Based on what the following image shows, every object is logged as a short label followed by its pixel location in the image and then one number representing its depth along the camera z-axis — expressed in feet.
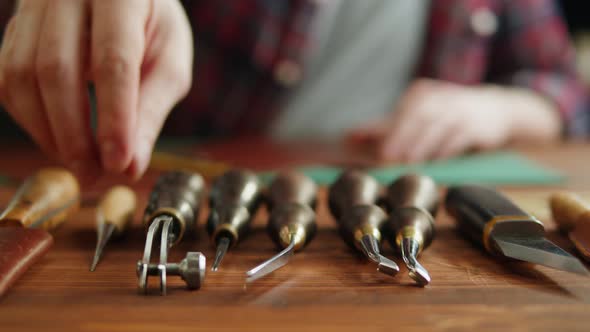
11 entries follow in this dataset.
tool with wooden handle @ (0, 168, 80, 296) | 1.26
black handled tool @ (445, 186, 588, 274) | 1.30
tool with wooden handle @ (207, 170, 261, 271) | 1.46
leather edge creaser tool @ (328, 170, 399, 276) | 1.34
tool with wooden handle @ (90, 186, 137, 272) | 1.50
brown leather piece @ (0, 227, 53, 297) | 1.21
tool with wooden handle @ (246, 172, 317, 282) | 1.33
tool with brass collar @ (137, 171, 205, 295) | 1.20
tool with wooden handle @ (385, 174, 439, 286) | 1.32
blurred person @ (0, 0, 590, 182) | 3.27
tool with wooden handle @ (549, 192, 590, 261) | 1.45
